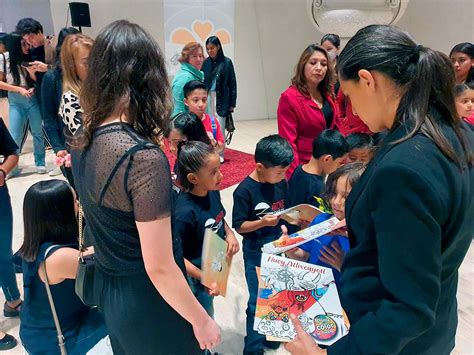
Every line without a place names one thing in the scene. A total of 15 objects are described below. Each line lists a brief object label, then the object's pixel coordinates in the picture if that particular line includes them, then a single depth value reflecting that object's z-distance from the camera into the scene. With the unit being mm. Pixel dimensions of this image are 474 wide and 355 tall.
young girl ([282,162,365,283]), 1466
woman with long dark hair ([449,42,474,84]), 3159
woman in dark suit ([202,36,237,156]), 4898
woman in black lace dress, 920
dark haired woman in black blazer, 700
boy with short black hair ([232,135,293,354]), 1827
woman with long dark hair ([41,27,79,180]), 2531
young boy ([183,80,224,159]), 2912
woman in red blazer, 2390
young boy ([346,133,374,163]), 2543
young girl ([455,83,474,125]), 2695
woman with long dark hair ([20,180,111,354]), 1359
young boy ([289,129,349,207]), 2023
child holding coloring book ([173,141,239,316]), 1570
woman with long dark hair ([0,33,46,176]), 4155
